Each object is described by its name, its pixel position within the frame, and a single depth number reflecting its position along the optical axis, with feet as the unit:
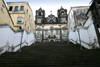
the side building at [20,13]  63.52
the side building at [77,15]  83.99
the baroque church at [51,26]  92.53
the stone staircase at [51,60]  19.92
